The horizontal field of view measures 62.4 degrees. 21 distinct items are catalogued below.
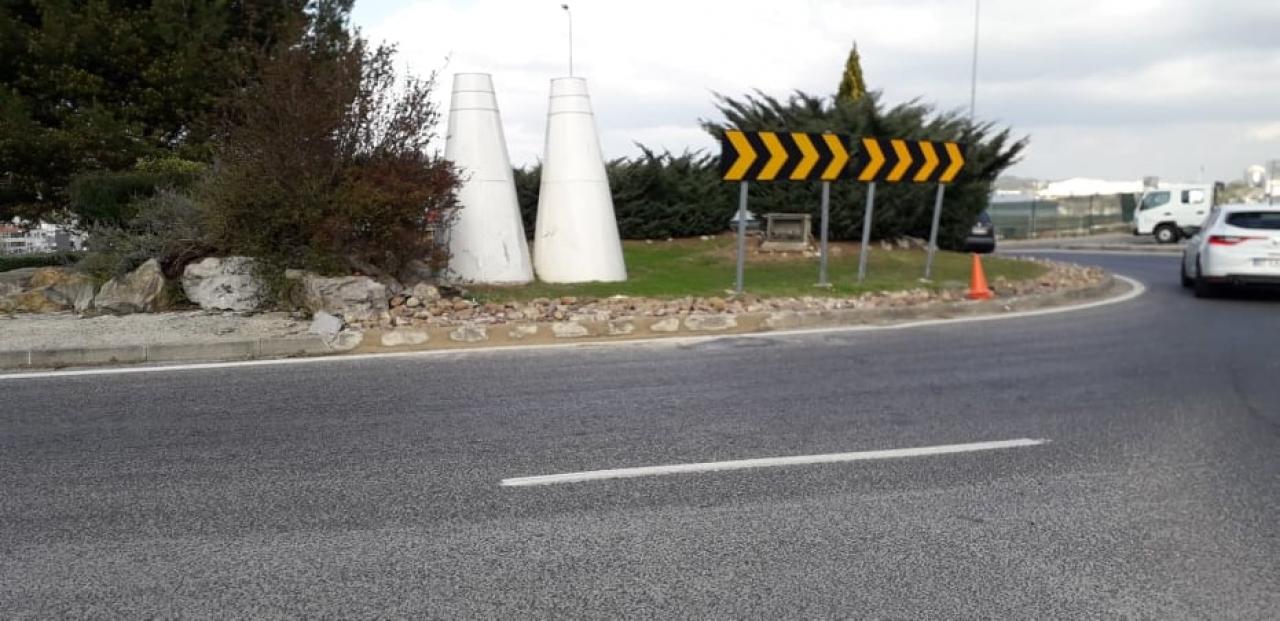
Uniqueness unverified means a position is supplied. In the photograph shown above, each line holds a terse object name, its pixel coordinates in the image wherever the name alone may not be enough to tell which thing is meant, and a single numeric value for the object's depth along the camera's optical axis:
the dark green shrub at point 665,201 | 19.38
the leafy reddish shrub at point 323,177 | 10.44
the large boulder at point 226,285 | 10.47
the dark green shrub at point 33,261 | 13.07
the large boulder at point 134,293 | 10.45
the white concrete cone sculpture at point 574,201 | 13.29
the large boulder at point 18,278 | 10.87
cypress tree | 30.31
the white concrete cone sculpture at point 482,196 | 12.75
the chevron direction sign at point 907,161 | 13.54
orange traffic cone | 13.38
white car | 14.02
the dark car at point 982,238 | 27.77
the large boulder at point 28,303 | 10.66
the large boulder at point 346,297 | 10.21
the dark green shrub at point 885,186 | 18.44
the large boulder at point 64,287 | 10.78
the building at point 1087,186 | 86.19
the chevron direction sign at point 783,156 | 12.31
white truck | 34.19
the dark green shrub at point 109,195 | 11.85
